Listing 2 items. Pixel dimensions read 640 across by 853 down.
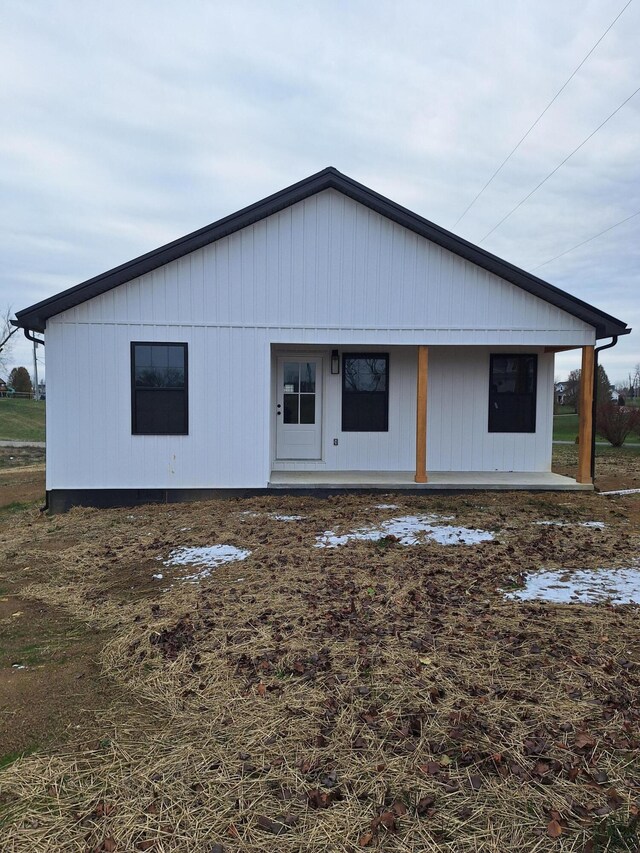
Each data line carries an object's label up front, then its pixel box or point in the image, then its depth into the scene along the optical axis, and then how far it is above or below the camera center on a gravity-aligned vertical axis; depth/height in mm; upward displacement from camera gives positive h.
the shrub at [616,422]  17641 -350
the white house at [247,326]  8188 +1332
